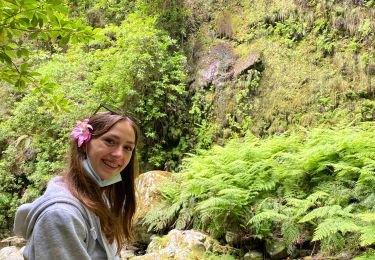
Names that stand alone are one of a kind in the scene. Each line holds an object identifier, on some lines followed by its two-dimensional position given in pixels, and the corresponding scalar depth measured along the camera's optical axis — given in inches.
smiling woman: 52.6
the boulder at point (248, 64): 350.3
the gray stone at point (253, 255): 180.9
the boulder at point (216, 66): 367.9
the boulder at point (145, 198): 253.8
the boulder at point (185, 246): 181.8
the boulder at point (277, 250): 173.6
